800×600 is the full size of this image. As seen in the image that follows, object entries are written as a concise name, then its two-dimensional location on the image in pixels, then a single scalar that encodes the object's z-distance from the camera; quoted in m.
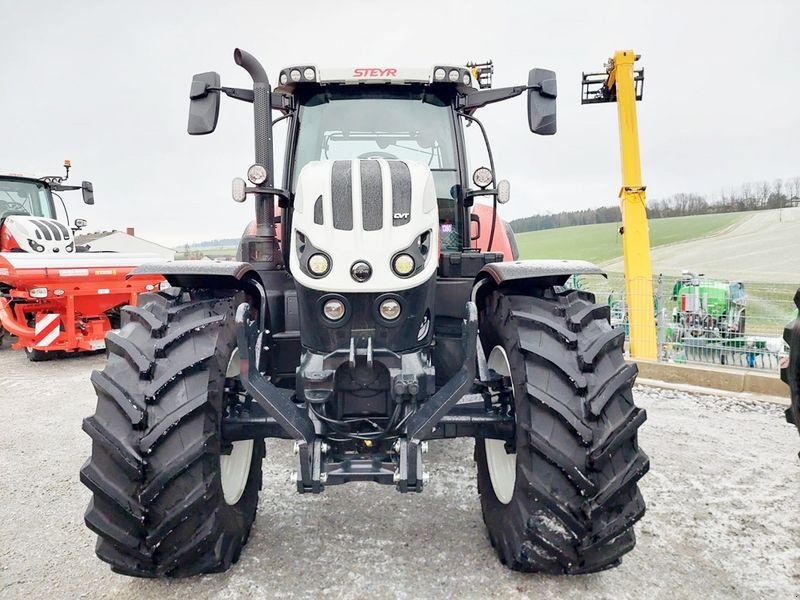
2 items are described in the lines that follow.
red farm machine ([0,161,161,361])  6.84
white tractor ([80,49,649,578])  2.08
